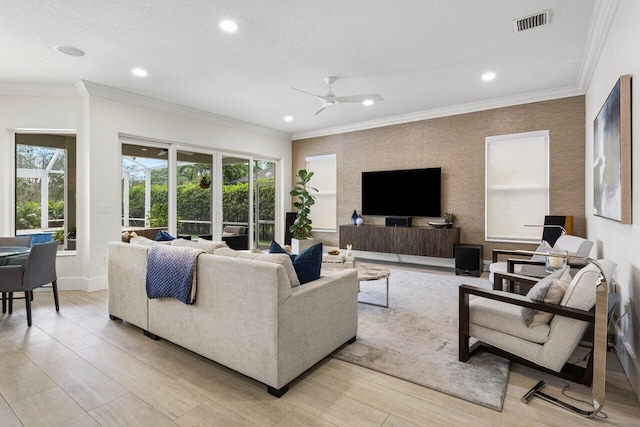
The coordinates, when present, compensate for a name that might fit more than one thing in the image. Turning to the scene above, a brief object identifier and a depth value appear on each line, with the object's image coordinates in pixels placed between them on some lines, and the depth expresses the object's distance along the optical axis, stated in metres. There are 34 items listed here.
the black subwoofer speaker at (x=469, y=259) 5.19
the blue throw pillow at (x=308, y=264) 2.38
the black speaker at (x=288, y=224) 7.58
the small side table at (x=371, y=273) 3.46
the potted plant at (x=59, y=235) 4.88
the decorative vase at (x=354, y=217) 6.75
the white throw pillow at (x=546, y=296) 2.14
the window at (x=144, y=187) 5.20
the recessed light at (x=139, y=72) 4.12
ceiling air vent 2.95
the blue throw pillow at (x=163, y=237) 3.26
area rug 2.14
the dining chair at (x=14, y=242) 3.79
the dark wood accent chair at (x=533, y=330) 2.04
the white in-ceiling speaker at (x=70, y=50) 3.53
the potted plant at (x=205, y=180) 6.19
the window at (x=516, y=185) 5.05
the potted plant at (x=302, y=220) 7.15
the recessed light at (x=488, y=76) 4.29
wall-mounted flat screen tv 5.97
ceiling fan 4.03
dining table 3.24
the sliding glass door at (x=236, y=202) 6.62
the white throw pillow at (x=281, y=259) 2.17
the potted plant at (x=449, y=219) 5.70
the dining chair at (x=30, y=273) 3.16
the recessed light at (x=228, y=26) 3.03
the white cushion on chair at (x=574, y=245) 3.31
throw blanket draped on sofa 2.39
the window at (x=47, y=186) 4.76
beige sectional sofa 2.01
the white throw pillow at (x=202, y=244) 2.61
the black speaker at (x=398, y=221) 6.16
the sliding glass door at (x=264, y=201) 7.33
